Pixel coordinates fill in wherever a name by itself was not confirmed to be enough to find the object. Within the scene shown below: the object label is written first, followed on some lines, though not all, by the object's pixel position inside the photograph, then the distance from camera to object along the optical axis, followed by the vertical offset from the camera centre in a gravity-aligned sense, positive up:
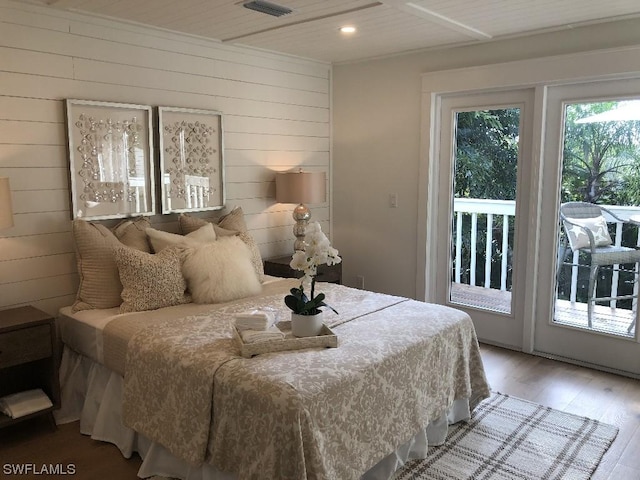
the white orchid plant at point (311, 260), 2.47 -0.39
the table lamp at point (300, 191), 4.35 -0.13
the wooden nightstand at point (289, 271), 4.32 -0.79
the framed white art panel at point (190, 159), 3.77 +0.12
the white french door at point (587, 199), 3.61 -0.16
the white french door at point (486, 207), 4.05 -0.25
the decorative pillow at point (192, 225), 3.76 -0.35
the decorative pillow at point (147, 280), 3.04 -0.60
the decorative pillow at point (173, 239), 3.38 -0.41
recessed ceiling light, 3.63 +1.00
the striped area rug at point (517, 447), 2.59 -1.42
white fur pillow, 3.19 -0.59
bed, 2.05 -0.94
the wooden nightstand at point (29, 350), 2.78 -0.92
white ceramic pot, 2.51 -0.70
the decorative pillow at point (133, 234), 3.39 -0.37
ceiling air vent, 3.07 +0.98
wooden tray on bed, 2.33 -0.75
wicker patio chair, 3.70 -0.47
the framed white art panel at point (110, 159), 3.31 +0.10
